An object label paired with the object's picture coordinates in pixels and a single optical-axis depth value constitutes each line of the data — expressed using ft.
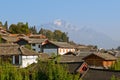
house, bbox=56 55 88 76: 115.47
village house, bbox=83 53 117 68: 190.86
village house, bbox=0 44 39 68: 166.20
